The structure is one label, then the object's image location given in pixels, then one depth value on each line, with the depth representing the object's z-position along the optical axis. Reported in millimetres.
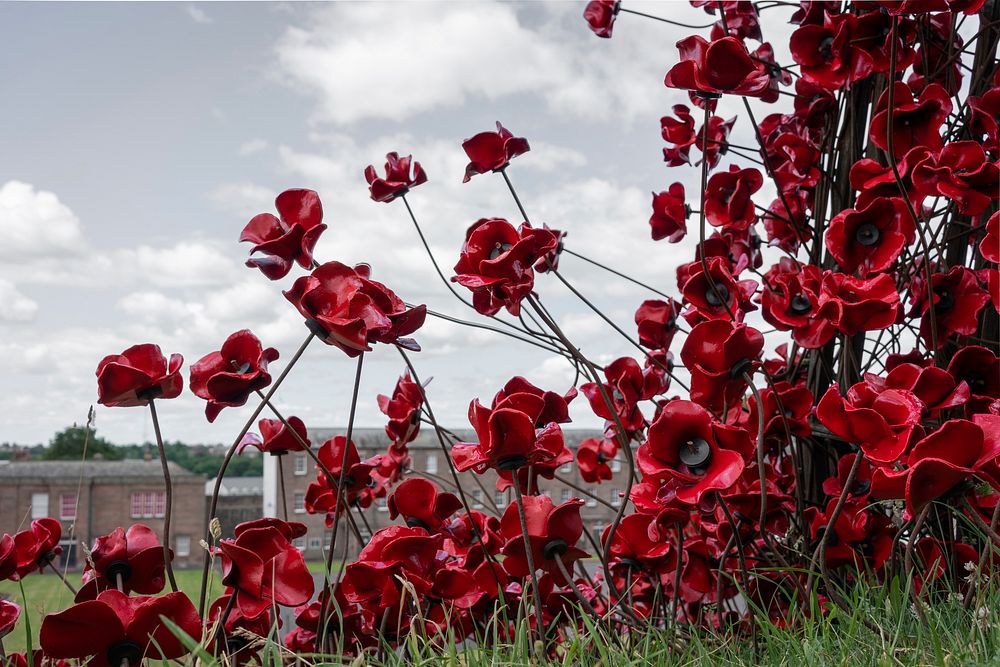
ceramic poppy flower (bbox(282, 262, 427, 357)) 922
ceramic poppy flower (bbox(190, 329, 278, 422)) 1024
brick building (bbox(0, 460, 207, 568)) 28453
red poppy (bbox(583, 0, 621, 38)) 1648
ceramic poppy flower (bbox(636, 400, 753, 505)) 947
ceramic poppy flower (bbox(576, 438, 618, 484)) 1783
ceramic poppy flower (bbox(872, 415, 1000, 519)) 830
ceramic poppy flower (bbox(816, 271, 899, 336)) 1069
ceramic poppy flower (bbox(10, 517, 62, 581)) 1155
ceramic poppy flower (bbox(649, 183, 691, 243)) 1607
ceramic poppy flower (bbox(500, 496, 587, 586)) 1004
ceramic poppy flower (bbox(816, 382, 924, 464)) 878
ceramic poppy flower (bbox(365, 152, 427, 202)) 1433
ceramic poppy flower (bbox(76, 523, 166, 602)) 1062
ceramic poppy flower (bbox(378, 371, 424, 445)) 1467
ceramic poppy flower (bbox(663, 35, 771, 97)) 1065
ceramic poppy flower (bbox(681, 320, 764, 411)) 993
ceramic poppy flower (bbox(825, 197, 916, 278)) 1184
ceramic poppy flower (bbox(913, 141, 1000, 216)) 1184
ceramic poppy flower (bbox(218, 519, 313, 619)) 961
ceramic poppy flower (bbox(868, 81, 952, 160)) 1296
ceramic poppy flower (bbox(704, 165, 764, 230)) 1501
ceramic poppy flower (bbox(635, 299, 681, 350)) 1491
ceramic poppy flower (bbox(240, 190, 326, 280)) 1019
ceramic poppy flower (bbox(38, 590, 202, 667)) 871
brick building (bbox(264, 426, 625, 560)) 23902
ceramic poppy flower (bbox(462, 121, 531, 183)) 1383
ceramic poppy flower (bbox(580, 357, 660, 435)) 1366
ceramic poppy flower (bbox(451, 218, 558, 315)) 1050
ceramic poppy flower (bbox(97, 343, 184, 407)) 1040
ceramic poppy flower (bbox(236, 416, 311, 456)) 1229
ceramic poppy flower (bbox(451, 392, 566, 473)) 906
